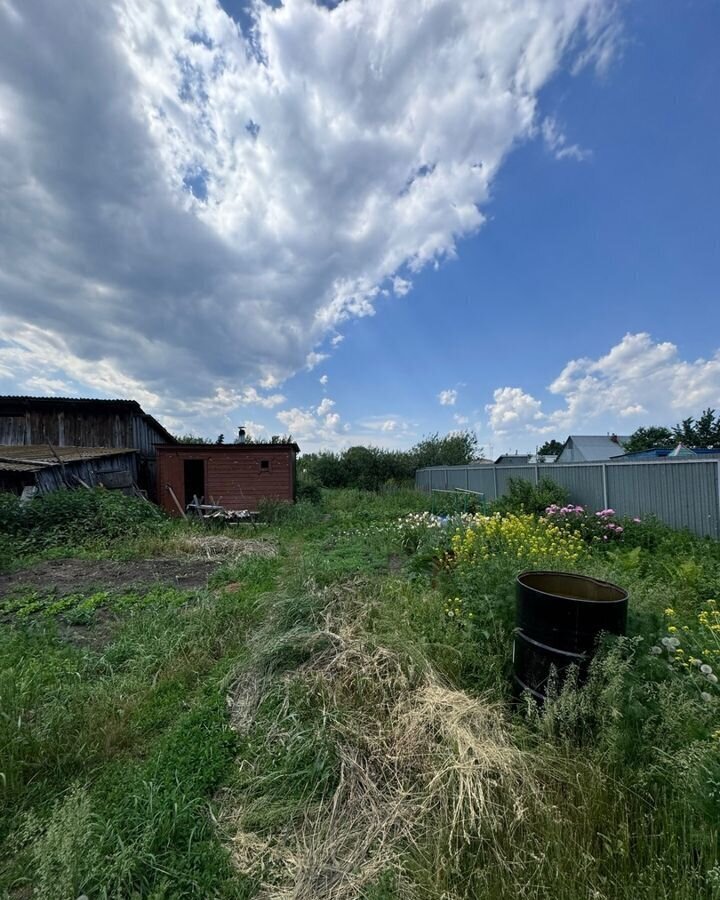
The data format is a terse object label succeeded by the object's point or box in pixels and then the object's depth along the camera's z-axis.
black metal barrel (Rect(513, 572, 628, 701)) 2.07
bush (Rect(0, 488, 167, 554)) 8.68
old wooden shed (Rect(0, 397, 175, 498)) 13.66
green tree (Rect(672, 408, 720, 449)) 29.83
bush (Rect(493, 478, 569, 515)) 8.22
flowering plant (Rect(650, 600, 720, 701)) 2.10
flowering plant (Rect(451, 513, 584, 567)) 3.88
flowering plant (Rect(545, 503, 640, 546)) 6.18
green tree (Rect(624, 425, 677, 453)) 31.54
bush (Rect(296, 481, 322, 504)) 15.92
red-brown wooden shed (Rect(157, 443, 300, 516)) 13.20
